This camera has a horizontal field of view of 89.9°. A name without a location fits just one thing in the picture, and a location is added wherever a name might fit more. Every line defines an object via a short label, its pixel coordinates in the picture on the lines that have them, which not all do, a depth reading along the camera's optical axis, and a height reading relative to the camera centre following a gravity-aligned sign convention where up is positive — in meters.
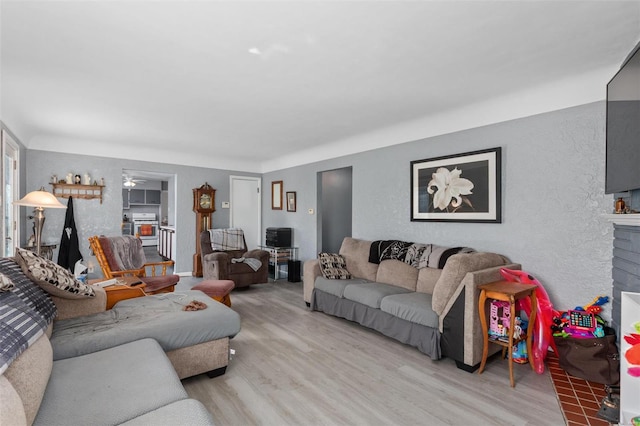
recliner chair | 5.14 -0.89
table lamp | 3.53 +0.10
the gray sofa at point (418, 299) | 2.69 -0.89
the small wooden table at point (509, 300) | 2.46 -0.71
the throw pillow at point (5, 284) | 1.64 -0.38
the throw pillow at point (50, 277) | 2.12 -0.46
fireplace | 2.19 -0.32
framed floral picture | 3.39 +0.29
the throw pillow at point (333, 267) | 4.21 -0.73
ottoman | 3.91 -0.95
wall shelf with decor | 5.23 +0.35
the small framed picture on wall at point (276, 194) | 6.86 +0.39
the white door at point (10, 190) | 3.92 +0.27
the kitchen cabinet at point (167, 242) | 6.68 -0.74
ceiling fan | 8.62 +0.81
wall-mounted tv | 2.03 +0.59
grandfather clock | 6.47 +0.04
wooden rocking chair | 4.00 -0.69
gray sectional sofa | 1.30 -0.84
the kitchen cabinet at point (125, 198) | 10.21 +0.41
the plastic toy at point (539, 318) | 2.70 -0.91
